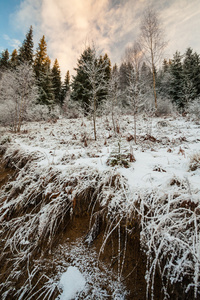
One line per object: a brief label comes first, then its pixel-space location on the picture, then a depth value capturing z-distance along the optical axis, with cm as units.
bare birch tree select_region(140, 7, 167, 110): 1205
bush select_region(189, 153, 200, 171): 212
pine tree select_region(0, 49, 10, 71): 2379
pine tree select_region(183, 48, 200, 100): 1523
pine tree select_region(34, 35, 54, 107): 1798
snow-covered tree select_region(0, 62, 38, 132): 1210
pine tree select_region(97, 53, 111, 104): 1473
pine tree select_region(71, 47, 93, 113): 1453
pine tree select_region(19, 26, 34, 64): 2155
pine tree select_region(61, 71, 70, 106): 2876
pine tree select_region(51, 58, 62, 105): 2592
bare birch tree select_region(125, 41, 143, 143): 1409
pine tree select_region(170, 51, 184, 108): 1606
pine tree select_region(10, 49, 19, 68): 2248
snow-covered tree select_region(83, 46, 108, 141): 696
